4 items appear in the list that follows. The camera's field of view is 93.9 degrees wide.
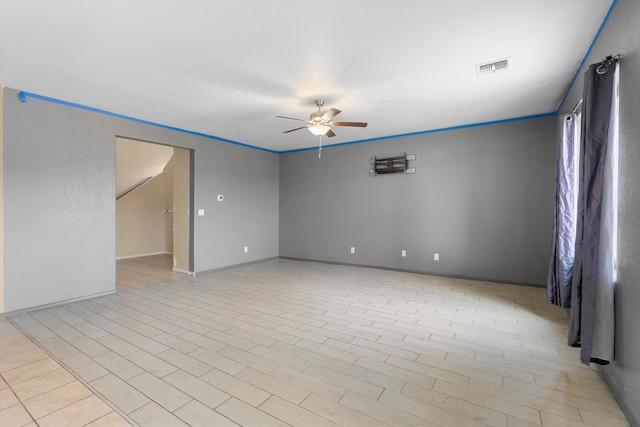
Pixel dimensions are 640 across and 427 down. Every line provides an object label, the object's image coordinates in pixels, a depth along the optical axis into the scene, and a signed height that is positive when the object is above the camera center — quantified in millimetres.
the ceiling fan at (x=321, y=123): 3572 +1083
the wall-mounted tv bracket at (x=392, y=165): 5605 +858
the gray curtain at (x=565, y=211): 2969 -10
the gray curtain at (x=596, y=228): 1927 -120
